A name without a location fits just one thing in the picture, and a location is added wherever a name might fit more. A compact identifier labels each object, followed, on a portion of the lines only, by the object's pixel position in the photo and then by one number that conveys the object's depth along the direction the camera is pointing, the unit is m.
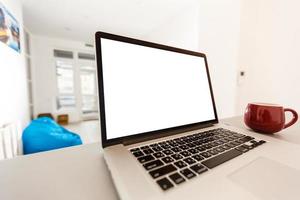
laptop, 0.23
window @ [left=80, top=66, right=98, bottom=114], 4.39
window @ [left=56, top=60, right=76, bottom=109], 4.00
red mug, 0.49
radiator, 1.25
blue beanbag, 1.46
